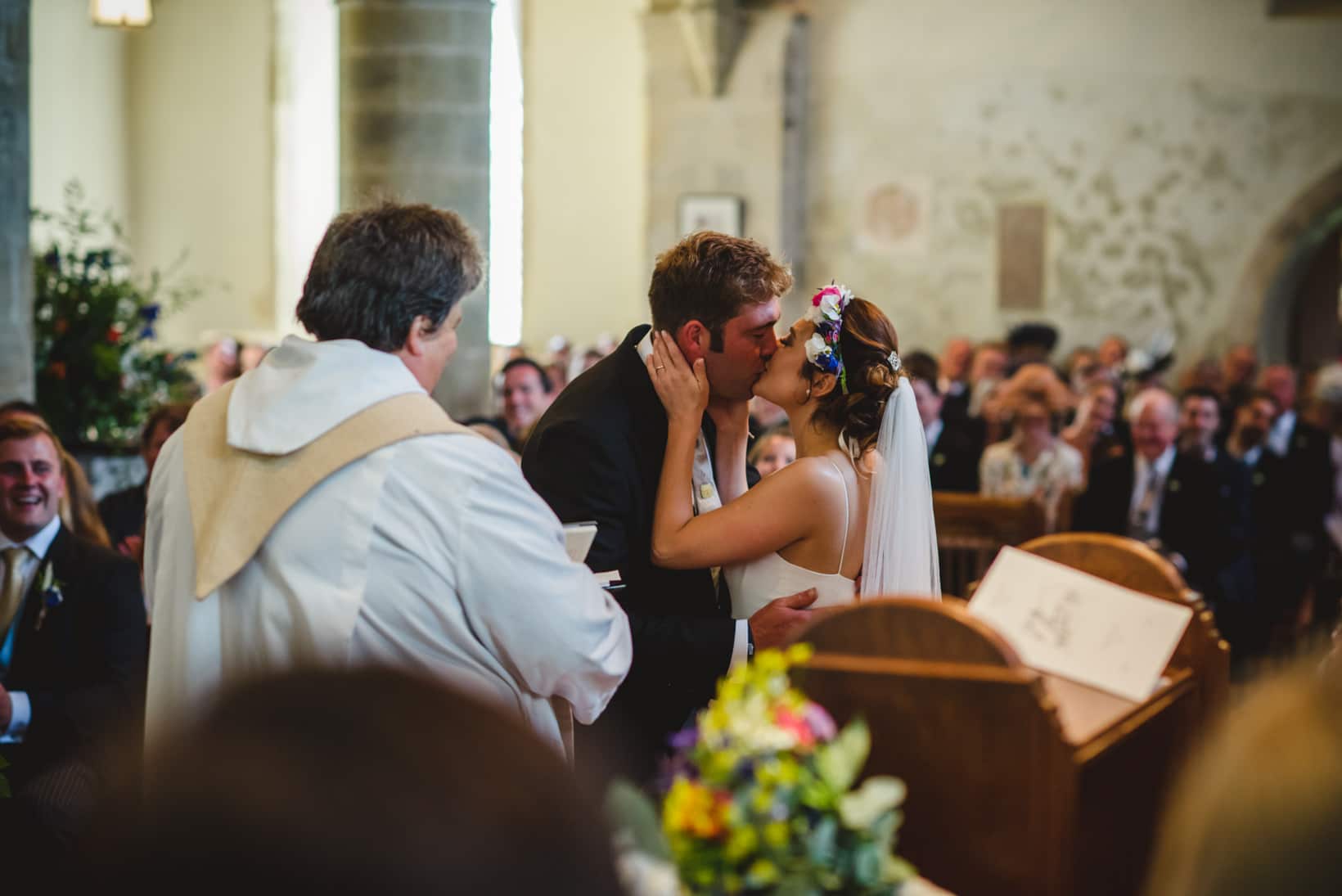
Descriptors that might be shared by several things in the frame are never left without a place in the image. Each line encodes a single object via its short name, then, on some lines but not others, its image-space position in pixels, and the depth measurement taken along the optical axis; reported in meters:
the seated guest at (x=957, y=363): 11.59
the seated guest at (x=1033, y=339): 12.65
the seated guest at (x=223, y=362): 10.70
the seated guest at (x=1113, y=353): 12.33
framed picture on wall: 13.50
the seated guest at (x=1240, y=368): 11.57
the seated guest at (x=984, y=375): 10.34
